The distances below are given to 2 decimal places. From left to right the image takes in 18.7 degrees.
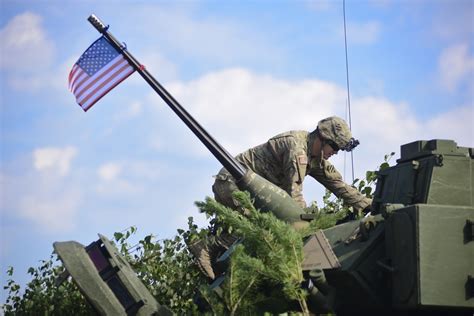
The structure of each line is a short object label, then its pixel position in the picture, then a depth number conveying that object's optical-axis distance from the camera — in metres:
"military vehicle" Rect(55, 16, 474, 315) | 10.22
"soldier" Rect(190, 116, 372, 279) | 14.23
